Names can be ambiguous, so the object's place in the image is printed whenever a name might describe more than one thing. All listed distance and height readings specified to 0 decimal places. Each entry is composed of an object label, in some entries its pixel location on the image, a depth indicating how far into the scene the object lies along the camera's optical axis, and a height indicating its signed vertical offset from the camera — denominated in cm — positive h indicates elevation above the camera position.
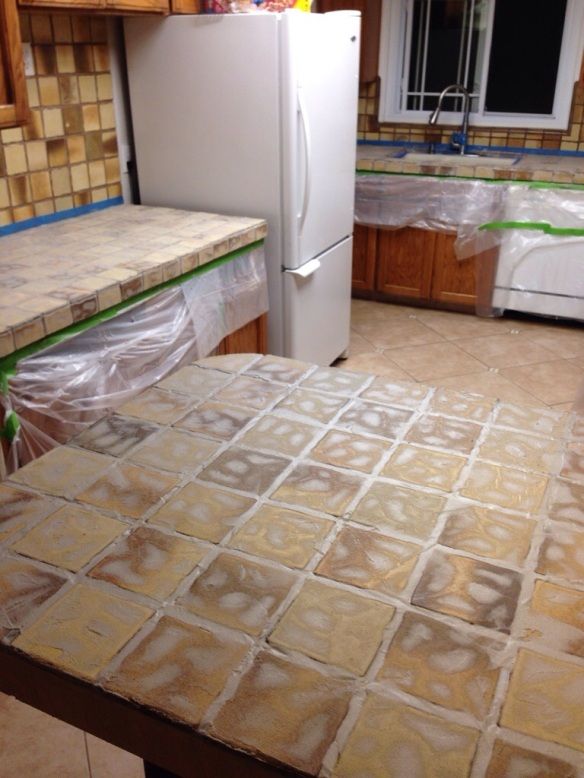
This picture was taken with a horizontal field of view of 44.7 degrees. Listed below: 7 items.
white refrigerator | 246 -15
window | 395 +13
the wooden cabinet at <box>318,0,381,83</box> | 404 +29
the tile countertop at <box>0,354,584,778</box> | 67 -55
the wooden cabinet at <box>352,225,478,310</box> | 397 -98
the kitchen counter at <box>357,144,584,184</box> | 352 -41
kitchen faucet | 398 -22
